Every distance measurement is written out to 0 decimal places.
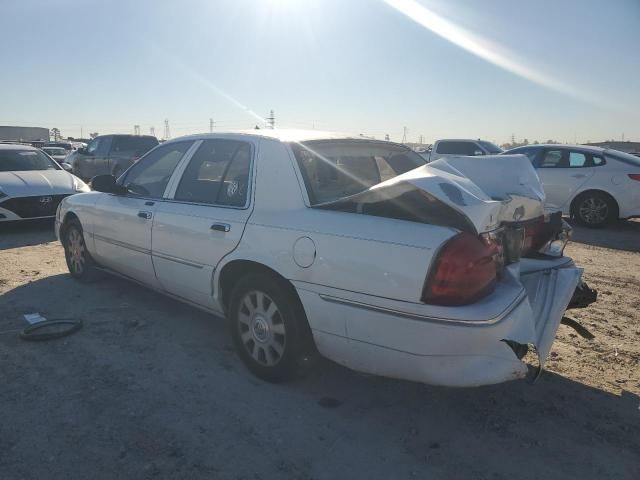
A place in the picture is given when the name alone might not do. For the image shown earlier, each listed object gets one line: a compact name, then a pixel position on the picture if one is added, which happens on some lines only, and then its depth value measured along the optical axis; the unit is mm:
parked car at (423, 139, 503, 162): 14383
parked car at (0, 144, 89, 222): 7703
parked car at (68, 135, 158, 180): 15297
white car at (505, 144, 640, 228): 8898
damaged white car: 2391
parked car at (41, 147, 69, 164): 23245
